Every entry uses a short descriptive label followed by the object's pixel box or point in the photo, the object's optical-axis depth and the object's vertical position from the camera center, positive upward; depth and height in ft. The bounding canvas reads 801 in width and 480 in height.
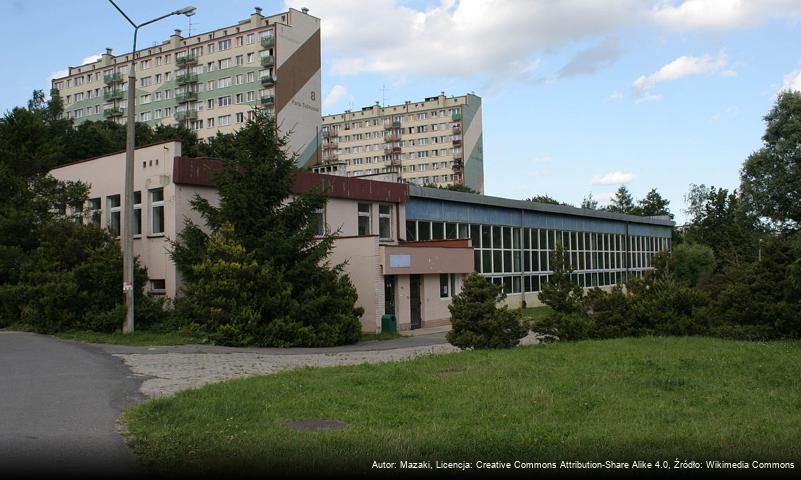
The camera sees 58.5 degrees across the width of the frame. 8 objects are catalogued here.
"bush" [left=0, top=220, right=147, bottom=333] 73.72 +0.62
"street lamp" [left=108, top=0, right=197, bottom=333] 70.18 +4.39
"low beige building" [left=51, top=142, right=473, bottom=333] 83.35 +8.01
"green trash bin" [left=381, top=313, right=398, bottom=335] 93.66 -5.55
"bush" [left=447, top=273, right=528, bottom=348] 57.41 -3.07
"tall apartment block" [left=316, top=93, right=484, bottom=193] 397.19 +83.09
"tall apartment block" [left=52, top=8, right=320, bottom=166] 260.62 +81.93
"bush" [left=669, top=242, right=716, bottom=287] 183.70 +5.28
